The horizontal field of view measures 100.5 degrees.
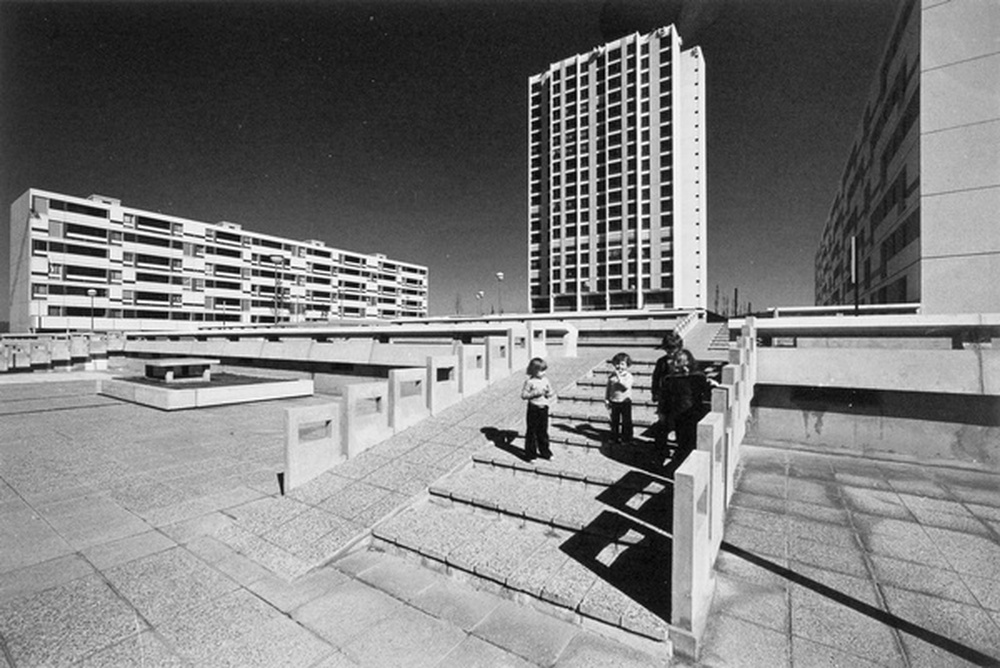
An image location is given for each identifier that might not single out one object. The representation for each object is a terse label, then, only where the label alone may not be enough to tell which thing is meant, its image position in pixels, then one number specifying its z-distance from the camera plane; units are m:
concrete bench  13.63
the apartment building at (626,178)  59.22
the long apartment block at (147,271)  51.44
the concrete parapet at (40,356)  23.16
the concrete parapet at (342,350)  12.03
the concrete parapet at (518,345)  10.70
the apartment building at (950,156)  19.66
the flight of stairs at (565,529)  3.31
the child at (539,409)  5.64
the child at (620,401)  5.89
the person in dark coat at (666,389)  5.52
